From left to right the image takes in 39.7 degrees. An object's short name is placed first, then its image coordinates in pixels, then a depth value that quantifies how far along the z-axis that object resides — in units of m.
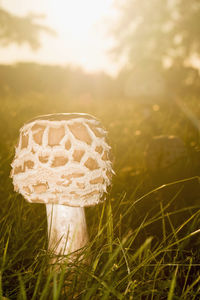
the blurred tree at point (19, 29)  8.38
